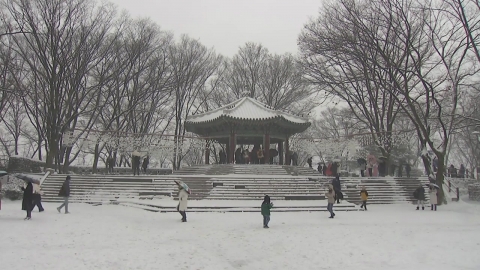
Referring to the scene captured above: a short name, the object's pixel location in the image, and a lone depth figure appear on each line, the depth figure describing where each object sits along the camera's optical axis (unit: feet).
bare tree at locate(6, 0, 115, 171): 65.51
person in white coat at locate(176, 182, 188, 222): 38.86
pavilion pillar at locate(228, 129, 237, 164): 79.97
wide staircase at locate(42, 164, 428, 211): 58.59
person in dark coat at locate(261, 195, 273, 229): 36.09
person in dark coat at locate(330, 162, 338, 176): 75.35
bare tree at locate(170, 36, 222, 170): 97.25
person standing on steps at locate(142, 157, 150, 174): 84.01
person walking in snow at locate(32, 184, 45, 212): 40.90
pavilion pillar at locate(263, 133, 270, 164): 79.77
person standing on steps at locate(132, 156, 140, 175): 73.71
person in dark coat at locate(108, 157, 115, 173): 86.53
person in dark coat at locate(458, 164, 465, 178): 103.34
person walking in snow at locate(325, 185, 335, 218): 42.96
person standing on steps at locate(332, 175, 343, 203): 54.08
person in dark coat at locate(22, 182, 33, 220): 37.47
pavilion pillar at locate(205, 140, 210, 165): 85.76
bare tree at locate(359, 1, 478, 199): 51.24
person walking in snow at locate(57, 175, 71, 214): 43.73
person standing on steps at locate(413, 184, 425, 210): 53.62
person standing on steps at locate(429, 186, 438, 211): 53.31
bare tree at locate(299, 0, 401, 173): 55.01
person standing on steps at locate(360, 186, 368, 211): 51.65
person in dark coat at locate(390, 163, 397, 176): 91.34
